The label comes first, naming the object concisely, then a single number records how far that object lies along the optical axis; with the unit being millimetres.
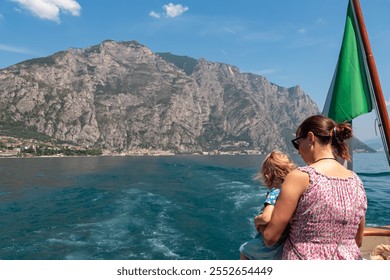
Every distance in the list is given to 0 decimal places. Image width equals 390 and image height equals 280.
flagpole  4609
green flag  5305
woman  2578
